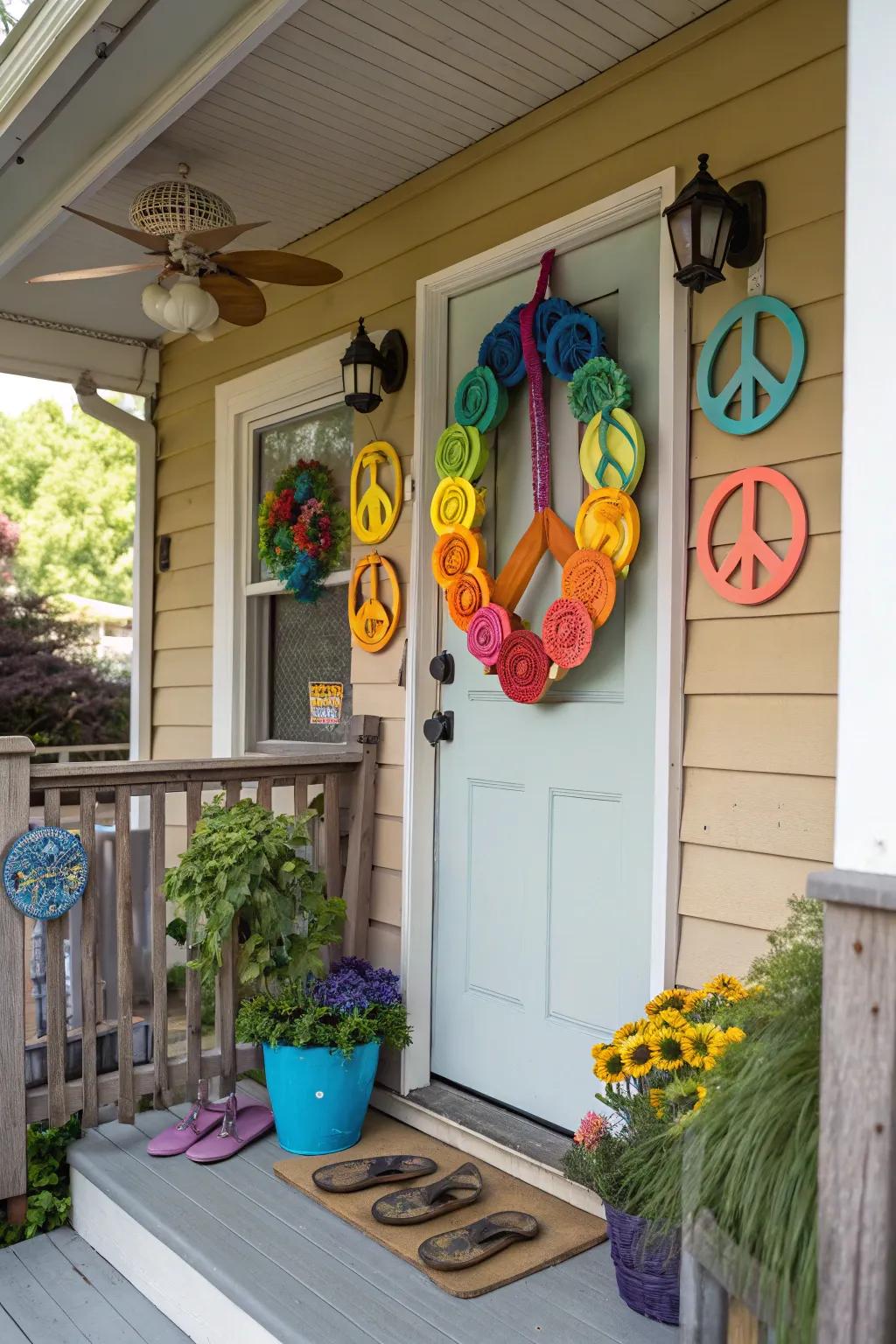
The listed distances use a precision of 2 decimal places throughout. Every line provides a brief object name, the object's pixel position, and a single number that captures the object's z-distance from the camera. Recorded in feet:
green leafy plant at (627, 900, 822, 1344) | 3.95
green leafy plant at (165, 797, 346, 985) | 8.75
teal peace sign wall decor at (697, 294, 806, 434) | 7.04
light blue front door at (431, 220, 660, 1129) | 8.30
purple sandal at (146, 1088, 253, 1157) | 8.93
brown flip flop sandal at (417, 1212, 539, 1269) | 7.13
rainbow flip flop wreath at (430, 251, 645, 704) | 8.11
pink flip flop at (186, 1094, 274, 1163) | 8.80
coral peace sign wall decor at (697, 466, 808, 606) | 7.02
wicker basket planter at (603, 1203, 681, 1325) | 6.37
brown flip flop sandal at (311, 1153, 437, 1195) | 8.20
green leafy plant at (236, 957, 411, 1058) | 8.68
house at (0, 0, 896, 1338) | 7.16
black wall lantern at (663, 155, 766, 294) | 7.08
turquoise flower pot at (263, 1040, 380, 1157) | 8.65
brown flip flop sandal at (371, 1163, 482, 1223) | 7.70
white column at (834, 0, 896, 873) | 3.81
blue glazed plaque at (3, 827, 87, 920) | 8.29
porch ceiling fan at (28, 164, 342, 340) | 9.71
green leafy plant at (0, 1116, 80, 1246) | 8.54
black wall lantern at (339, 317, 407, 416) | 10.43
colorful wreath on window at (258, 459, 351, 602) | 11.95
